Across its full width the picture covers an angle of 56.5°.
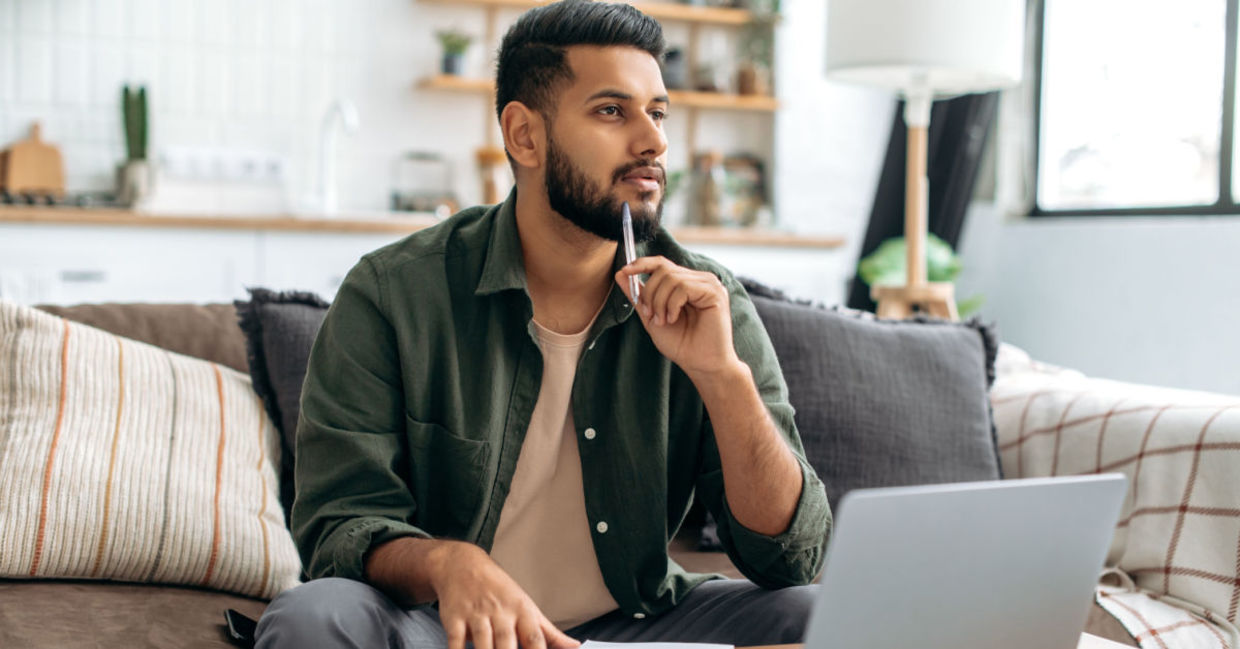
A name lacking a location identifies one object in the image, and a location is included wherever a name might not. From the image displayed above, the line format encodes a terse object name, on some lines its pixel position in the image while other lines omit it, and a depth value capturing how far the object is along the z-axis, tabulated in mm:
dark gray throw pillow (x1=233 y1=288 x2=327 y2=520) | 1843
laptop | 827
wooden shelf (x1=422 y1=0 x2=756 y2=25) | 4645
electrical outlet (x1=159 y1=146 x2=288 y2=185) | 4160
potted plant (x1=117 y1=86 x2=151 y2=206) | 3887
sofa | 1555
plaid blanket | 1707
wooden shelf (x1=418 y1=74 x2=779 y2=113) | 4582
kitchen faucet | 4113
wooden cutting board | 3869
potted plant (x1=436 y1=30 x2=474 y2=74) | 4367
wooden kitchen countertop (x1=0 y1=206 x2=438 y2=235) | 3412
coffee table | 1099
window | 3621
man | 1314
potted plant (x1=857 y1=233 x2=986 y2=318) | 4031
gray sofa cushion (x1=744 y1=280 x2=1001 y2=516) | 1957
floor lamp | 2643
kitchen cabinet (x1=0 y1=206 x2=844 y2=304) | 3426
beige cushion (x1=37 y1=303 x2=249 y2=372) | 1911
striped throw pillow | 1561
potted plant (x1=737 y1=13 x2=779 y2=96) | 4719
